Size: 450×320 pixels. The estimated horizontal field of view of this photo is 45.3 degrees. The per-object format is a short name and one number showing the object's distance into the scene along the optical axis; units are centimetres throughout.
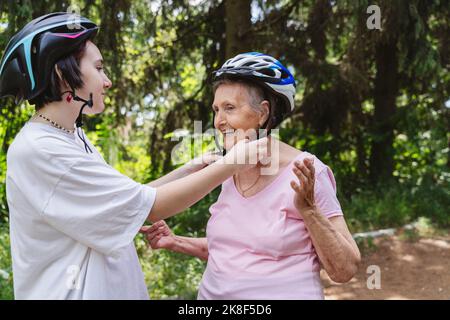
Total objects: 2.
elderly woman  221
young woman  188
